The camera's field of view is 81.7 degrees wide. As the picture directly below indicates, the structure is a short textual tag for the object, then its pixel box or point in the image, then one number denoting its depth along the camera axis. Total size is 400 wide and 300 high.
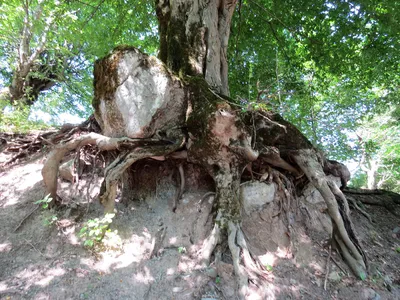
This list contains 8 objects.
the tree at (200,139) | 3.19
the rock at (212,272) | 2.70
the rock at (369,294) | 2.83
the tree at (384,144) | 11.38
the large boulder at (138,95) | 3.41
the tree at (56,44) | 6.32
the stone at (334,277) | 3.05
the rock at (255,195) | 3.60
